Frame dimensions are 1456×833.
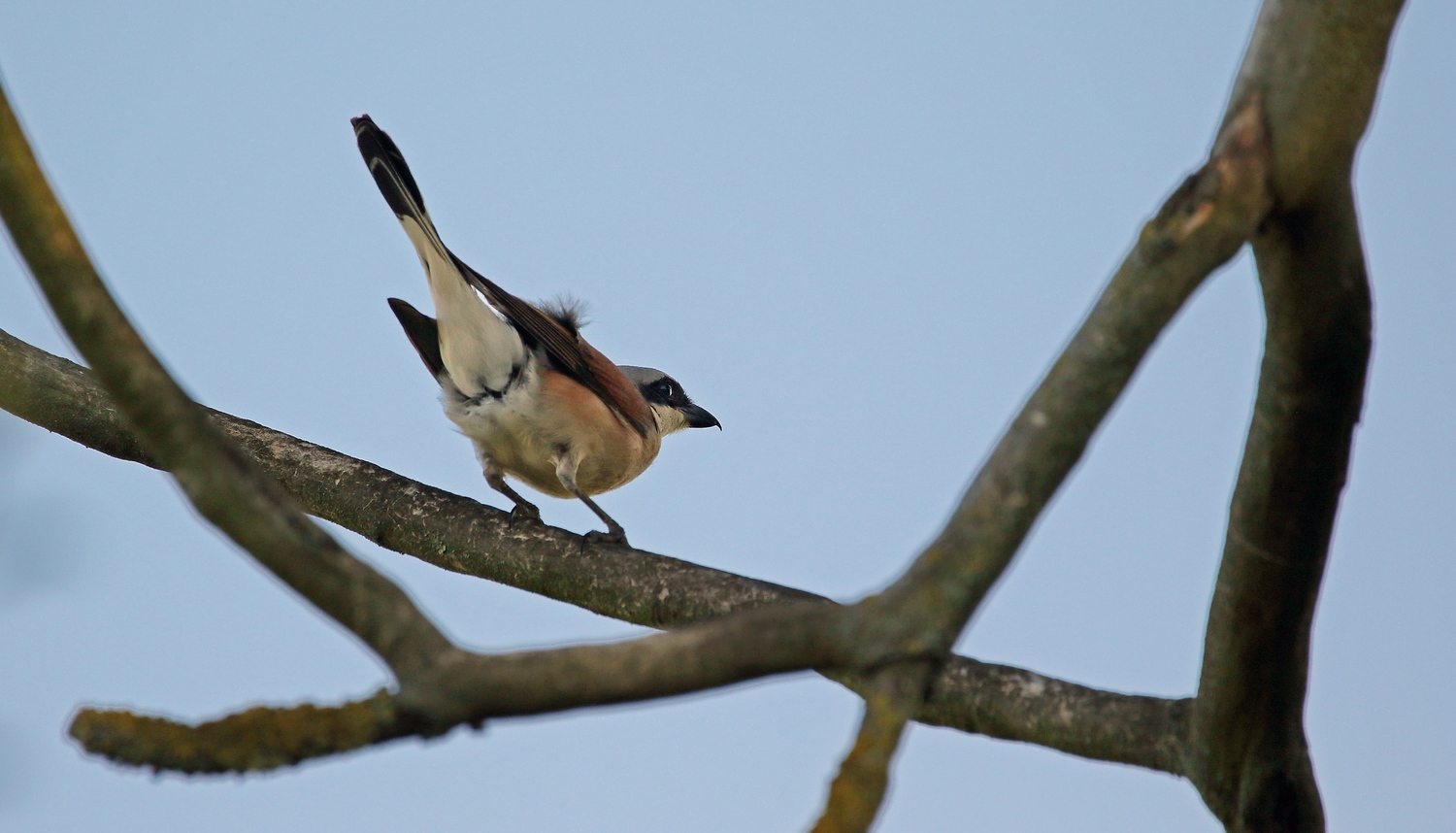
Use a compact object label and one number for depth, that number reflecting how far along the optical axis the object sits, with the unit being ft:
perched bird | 39.37
